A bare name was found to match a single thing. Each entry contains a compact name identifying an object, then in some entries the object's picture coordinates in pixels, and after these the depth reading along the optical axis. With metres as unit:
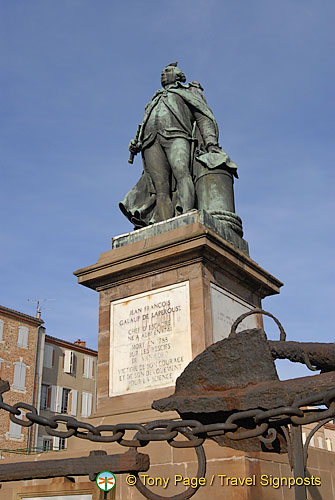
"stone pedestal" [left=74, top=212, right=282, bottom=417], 7.11
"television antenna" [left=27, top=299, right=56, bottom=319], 39.02
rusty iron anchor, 1.94
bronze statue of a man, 9.16
